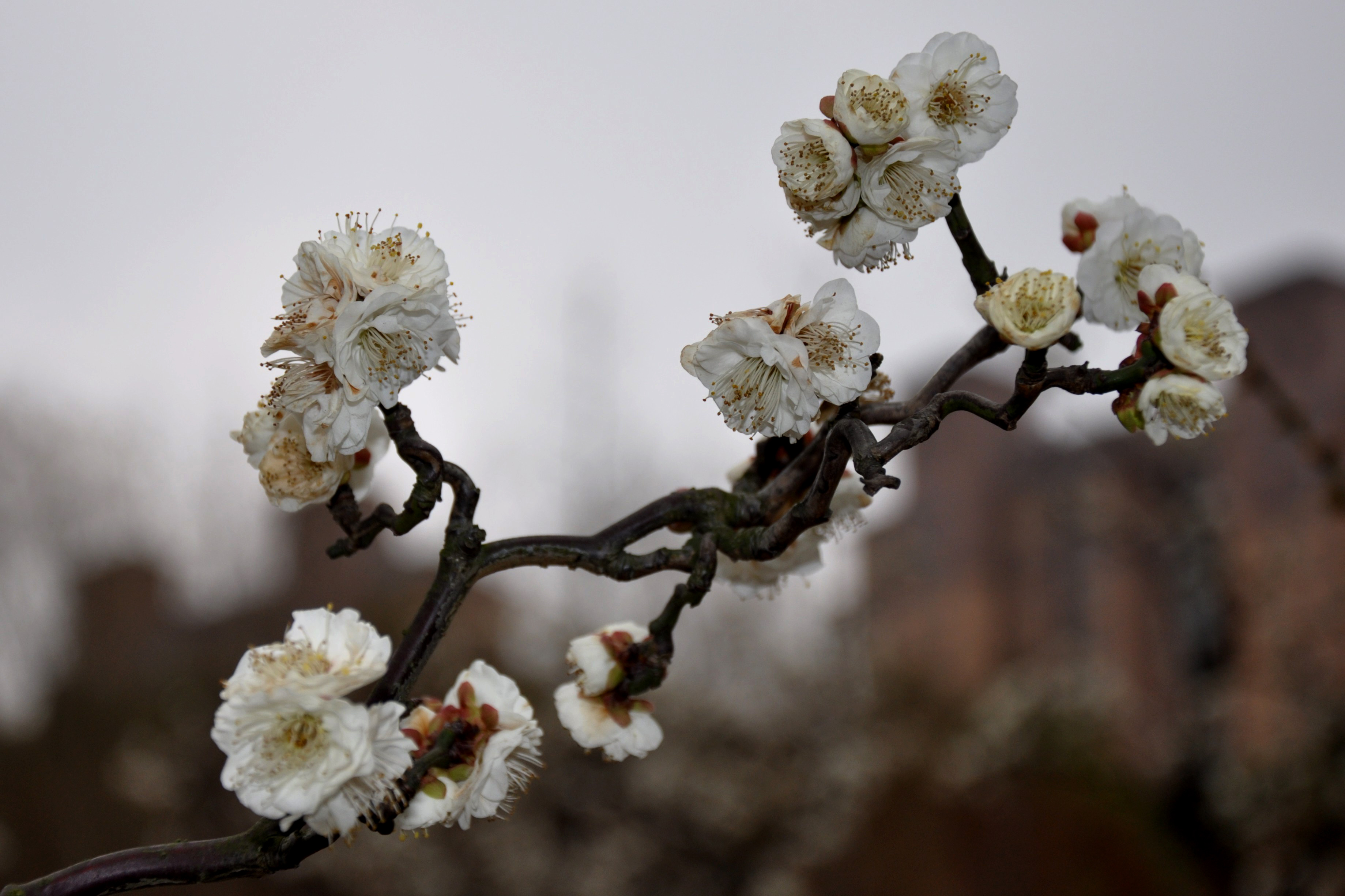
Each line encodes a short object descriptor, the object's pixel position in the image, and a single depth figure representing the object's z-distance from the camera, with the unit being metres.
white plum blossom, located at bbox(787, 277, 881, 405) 0.61
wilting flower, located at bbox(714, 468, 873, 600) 0.67
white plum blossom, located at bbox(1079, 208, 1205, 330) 0.64
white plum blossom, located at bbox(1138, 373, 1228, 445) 0.61
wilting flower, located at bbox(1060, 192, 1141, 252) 0.65
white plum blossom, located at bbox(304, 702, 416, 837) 0.59
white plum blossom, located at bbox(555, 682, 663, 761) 0.66
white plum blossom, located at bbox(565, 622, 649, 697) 0.66
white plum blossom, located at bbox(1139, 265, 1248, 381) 0.61
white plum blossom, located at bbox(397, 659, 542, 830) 0.62
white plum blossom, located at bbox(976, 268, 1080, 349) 0.61
